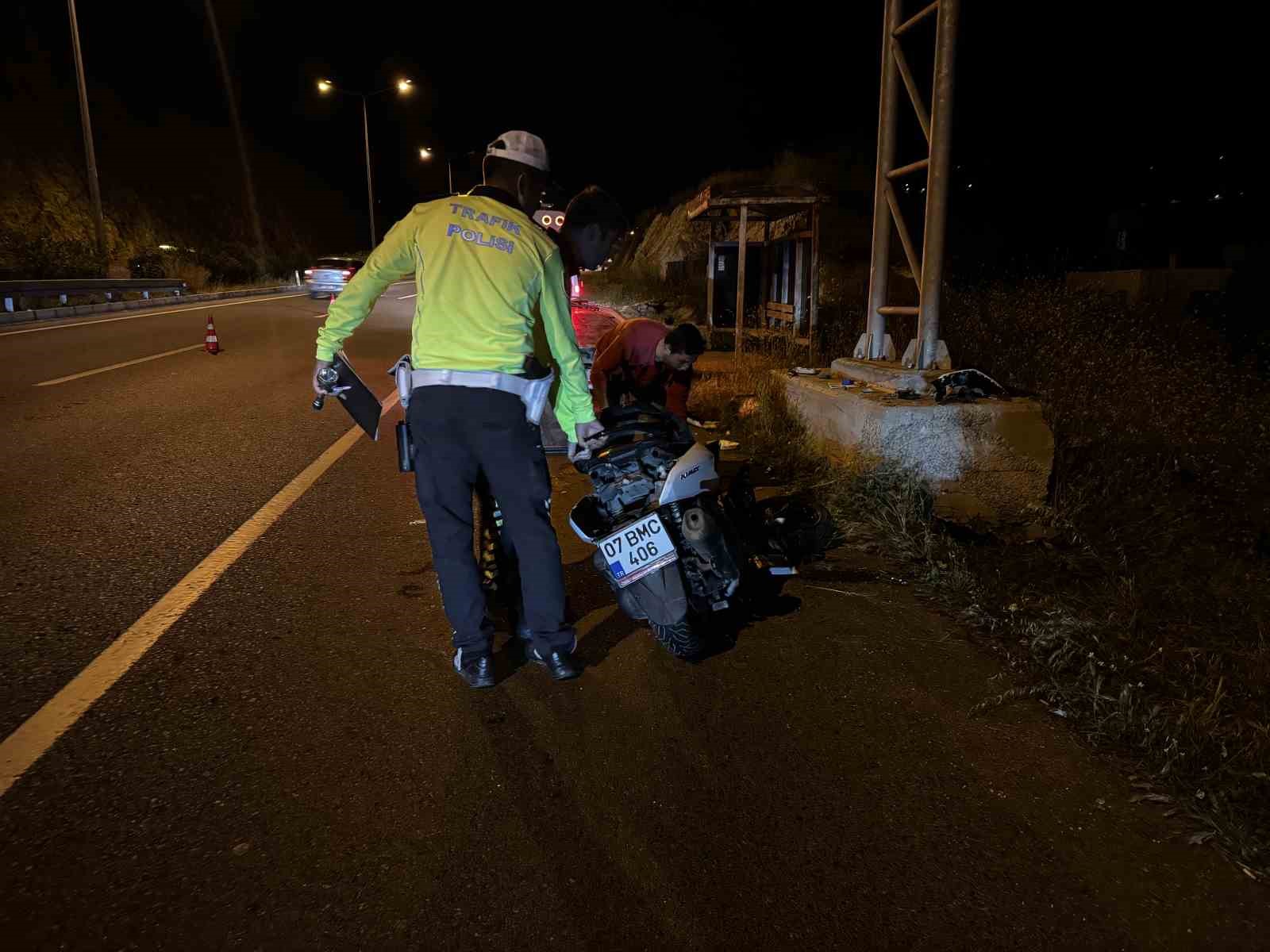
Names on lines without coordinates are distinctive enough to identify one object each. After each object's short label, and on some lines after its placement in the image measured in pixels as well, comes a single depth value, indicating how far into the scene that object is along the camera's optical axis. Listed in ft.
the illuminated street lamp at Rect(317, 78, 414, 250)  120.78
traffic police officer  10.28
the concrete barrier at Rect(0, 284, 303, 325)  58.23
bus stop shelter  38.11
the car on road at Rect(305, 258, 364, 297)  87.20
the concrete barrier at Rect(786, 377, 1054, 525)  17.12
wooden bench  42.39
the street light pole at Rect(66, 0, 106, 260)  80.79
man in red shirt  17.81
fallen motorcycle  11.10
